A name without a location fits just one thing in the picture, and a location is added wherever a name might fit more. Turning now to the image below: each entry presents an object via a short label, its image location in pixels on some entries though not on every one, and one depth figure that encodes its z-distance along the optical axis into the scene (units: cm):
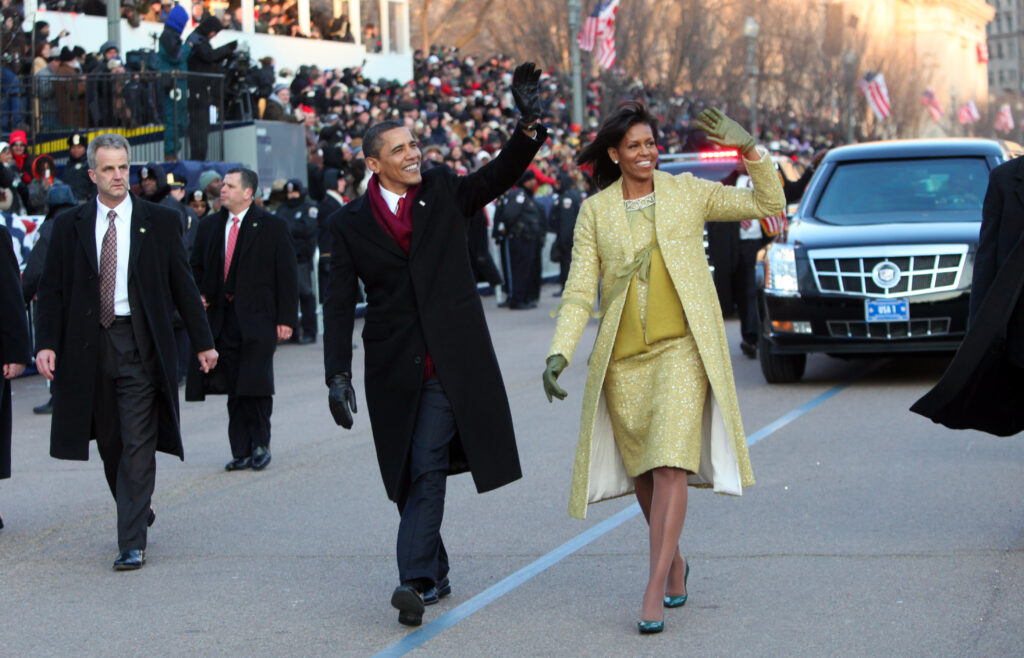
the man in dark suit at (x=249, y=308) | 977
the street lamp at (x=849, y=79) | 5303
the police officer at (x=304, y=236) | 1806
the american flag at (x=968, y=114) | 8199
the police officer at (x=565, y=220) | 2166
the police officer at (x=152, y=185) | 1405
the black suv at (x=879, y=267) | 1175
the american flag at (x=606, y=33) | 3194
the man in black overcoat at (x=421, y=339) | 599
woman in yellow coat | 564
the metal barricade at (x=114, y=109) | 2097
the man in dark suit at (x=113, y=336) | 723
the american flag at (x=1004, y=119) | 8112
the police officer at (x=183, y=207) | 1453
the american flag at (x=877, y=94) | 5044
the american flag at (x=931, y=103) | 6838
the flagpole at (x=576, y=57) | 3039
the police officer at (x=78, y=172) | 1641
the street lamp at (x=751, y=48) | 3888
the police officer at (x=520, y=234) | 2211
